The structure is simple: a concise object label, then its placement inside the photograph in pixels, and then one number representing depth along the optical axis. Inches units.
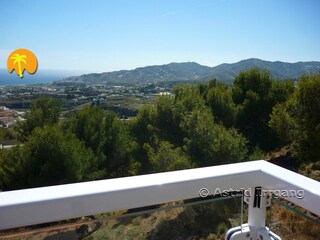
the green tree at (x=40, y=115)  721.6
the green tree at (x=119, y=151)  674.8
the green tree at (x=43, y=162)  512.1
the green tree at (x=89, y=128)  647.8
